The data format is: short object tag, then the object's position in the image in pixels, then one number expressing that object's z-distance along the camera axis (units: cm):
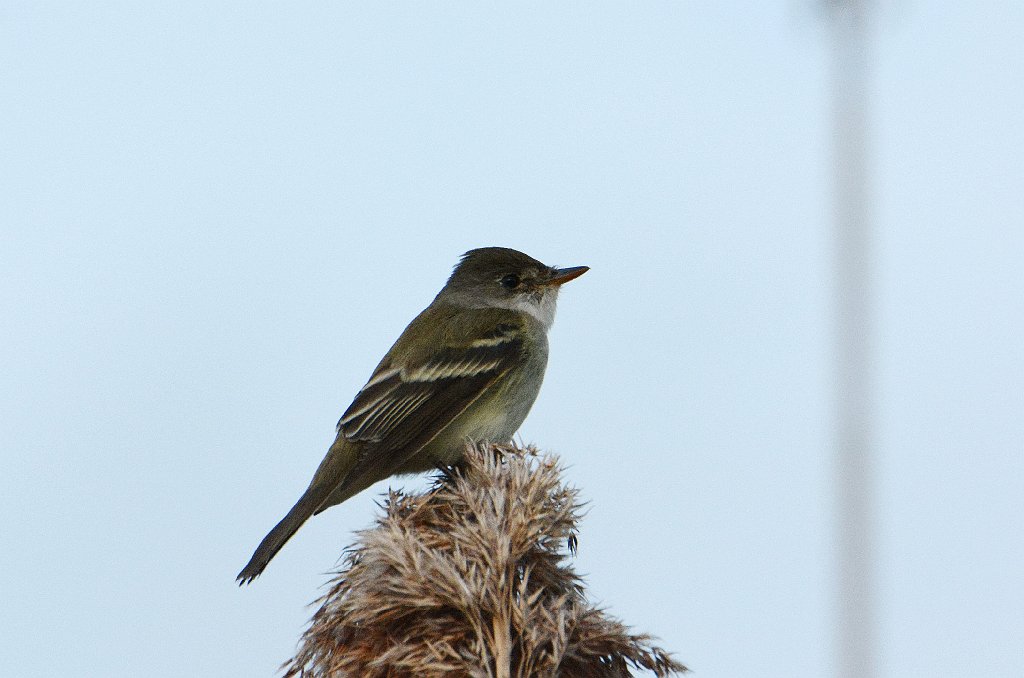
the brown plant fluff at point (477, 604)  693
